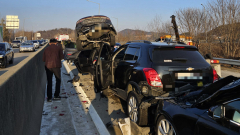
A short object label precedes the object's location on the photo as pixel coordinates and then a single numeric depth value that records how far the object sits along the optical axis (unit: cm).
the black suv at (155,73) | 491
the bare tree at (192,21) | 2653
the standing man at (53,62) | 717
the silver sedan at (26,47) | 3959
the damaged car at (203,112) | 248
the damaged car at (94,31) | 1260
